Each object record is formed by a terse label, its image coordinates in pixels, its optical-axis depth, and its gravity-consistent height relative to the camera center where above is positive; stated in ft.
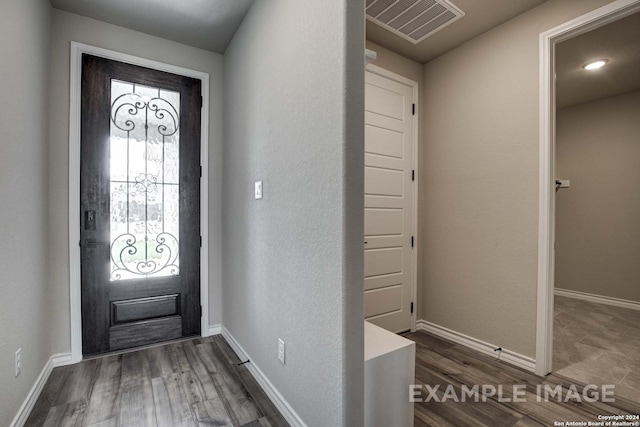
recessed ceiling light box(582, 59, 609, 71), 9.47 +4.98
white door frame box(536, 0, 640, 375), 6.79 +0.27
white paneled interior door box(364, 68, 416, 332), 8.60 +0.34
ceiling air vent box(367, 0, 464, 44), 6.77 +4.91
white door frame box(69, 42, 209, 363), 7.21 +0.40
